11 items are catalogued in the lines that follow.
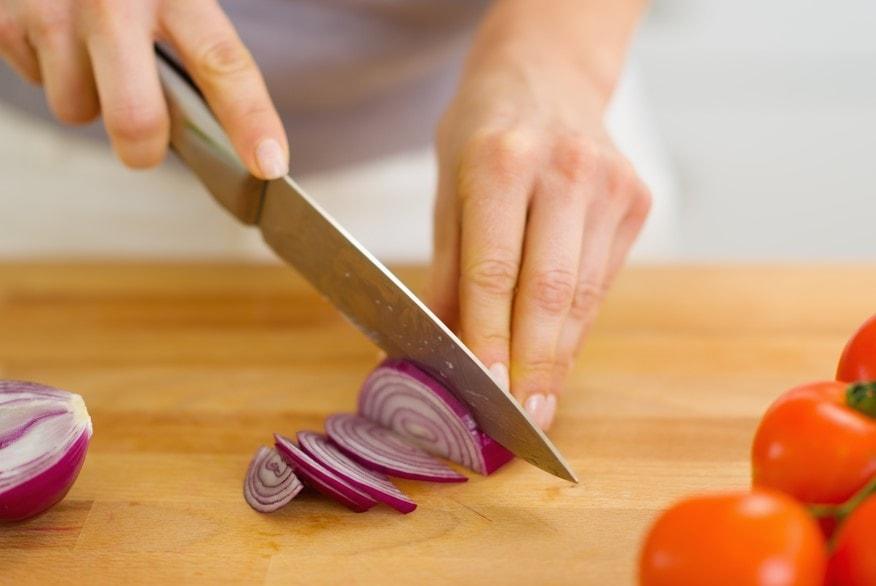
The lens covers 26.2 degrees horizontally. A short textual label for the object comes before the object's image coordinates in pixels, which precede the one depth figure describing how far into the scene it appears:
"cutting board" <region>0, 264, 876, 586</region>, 0.55
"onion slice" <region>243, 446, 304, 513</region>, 0.57
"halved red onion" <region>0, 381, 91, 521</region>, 0.55
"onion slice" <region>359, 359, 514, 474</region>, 0.59
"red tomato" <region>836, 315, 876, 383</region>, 0.56
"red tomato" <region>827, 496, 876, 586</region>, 0.48
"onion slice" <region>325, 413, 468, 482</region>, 0.59
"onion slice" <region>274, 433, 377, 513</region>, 0.57
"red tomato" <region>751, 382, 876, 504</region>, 0.51
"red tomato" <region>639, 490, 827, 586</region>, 0.47
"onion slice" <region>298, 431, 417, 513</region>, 0.57
